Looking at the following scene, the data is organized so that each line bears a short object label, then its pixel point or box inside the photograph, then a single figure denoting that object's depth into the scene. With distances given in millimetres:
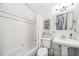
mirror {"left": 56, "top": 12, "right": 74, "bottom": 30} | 1489
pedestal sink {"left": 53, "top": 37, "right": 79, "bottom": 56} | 1212
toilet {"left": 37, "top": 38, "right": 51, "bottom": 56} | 1565
